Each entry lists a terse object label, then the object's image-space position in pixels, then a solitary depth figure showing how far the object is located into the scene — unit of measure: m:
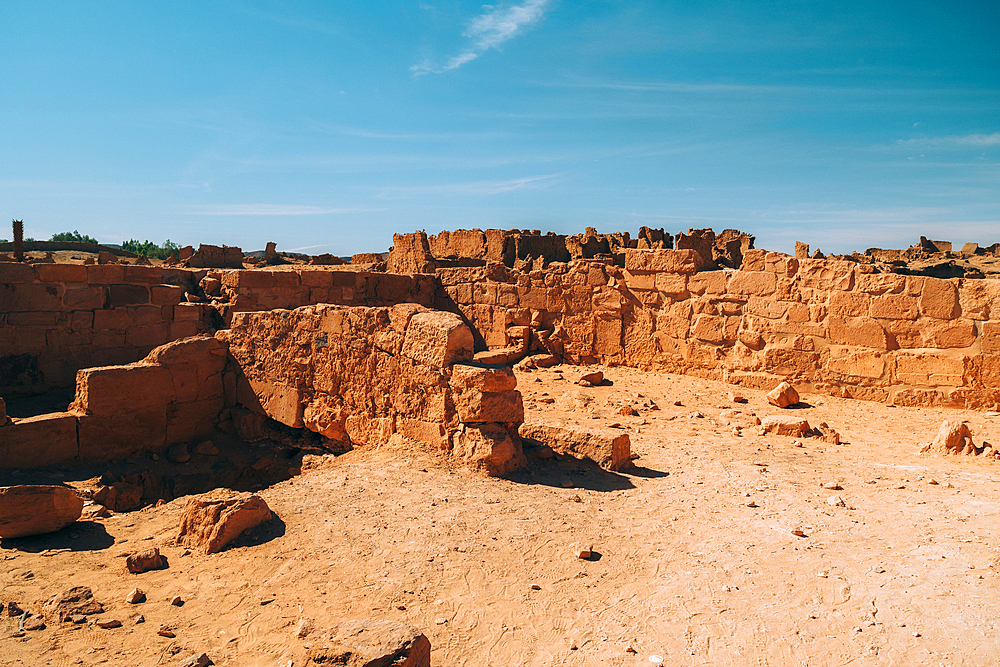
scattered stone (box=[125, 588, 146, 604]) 3.58
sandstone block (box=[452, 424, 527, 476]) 5.28
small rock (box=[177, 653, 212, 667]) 2.91
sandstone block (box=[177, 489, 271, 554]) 4.22
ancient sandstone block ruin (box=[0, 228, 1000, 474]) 5.95
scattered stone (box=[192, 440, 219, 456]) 7.11
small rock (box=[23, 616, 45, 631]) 3.32
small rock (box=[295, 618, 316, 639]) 3.12
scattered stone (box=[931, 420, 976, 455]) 5.70
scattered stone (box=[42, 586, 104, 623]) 3.41
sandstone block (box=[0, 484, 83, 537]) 4.37
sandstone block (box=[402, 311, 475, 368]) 5.73
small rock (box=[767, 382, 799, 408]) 7.55
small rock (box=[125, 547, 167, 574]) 4.00
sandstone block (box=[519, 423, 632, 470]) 5.48
